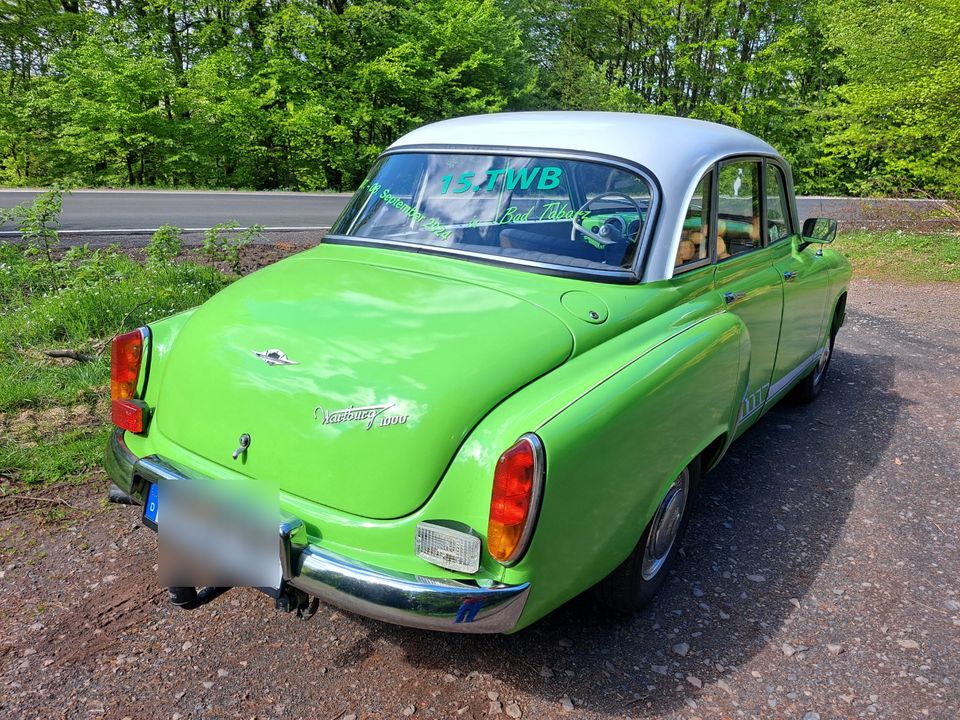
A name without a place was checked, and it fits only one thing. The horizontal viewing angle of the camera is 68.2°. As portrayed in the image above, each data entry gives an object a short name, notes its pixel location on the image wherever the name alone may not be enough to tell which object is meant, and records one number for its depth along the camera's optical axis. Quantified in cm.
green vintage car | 205
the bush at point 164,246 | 655
